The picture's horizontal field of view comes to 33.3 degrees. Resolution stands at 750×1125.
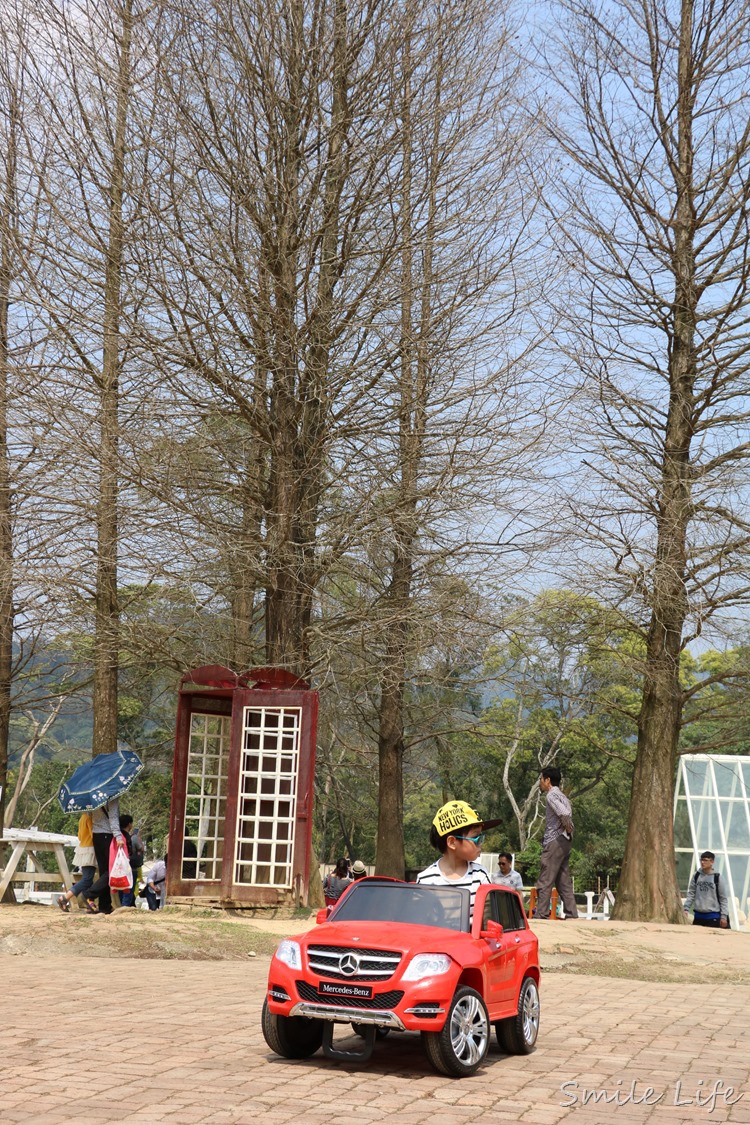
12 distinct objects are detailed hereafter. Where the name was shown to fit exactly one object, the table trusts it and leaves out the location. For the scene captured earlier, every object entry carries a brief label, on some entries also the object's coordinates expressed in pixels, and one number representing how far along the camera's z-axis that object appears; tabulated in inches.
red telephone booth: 636.1
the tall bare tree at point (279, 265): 678.5
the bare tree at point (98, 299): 674.8
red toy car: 267.0
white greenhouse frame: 1077.1
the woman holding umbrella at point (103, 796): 617.3
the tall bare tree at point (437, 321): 704.4
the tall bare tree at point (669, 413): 782.5
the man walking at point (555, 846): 637.9
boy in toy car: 314.8
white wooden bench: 665.0
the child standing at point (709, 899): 738.2
